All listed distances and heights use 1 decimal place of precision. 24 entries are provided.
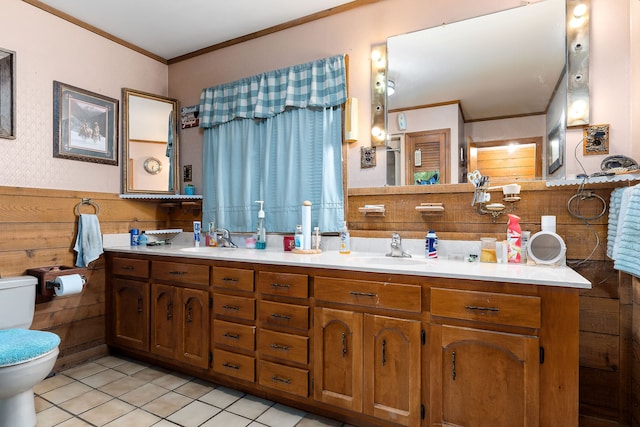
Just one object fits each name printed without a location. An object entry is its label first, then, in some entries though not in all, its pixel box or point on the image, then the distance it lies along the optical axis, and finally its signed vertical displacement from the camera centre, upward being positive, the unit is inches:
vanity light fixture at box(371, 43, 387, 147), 89.8 +30.7
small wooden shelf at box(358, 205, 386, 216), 88.0 +0.2
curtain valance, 93.4 +35.3
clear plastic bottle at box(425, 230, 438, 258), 78.1 -7.7
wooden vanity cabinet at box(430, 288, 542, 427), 53.7 -24.4
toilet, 60.9 -26.6
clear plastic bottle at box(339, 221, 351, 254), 87.5 -8.2
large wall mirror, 73.4 +26.1
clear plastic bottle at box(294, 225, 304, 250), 90.9 -7.2
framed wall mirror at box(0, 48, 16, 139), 85.4 +29.7
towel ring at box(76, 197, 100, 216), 100.3 +2.3
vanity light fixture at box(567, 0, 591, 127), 70.1 +30.6
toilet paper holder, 86.2 -16.6
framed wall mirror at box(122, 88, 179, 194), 113.2 +23.3
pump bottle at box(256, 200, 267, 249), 99.8 -7.0
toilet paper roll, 85.4 -18.5
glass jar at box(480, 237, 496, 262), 71.5 -8.3
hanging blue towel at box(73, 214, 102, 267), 97.4 -8.6
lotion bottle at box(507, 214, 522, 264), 68.8 -6.6
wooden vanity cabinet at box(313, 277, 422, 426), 61.8 -26.3
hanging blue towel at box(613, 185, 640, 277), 53.9 -4.7
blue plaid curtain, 93.9 +19.1
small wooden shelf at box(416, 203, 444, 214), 80.9 +0.6
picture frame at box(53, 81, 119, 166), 96.7 +25.9
